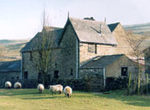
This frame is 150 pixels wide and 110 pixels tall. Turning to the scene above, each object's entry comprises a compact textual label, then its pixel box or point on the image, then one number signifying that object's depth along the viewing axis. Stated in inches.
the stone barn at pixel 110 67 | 1562.0
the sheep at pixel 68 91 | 1187.9
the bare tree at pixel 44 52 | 1792.6
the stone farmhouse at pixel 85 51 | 1624.0
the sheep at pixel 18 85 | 1758.1
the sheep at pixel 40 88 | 1360.7
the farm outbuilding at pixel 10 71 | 2262.3
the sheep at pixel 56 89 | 1289.4
